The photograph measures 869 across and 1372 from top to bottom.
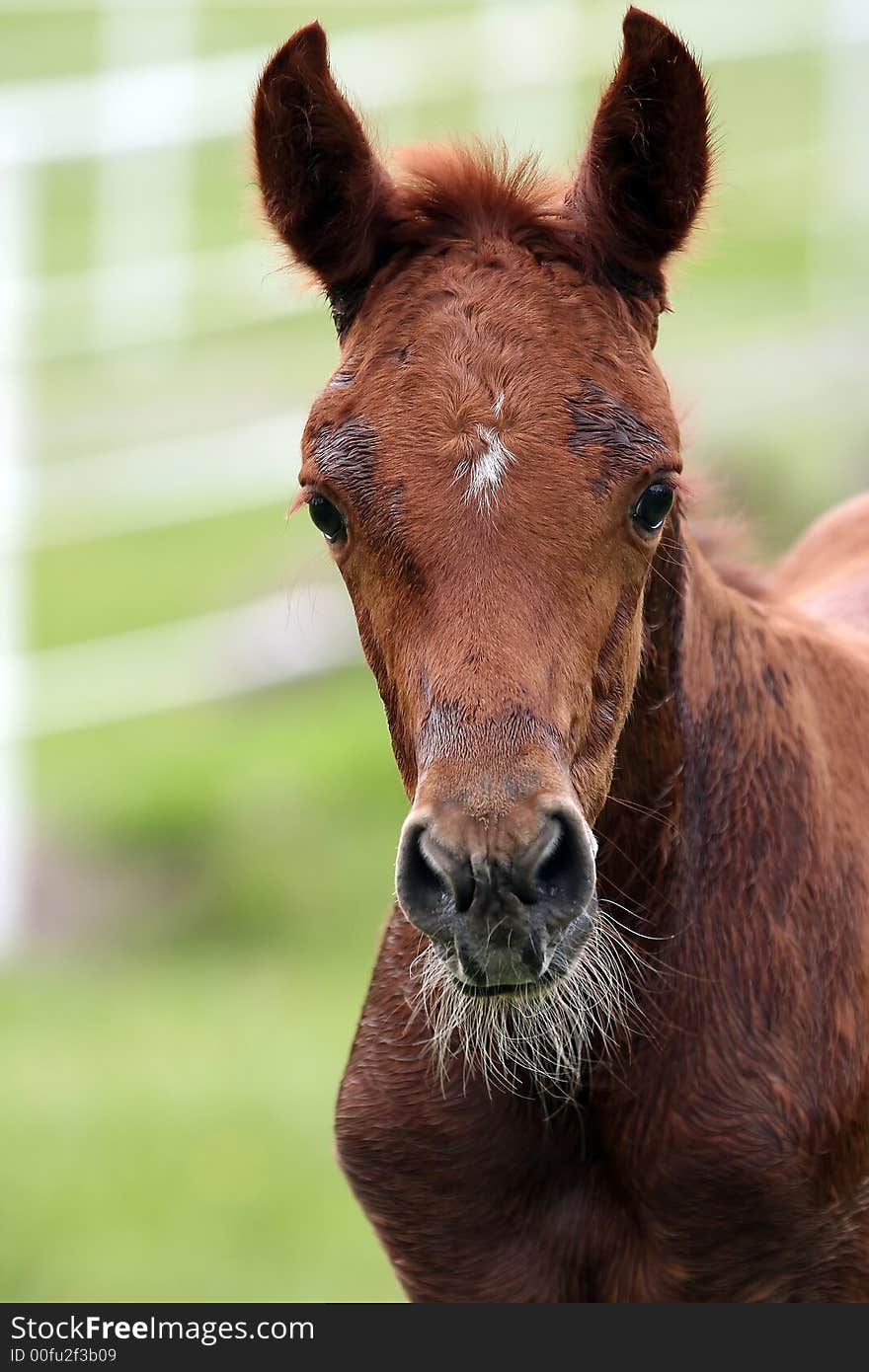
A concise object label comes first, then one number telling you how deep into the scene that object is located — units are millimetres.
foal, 6211
